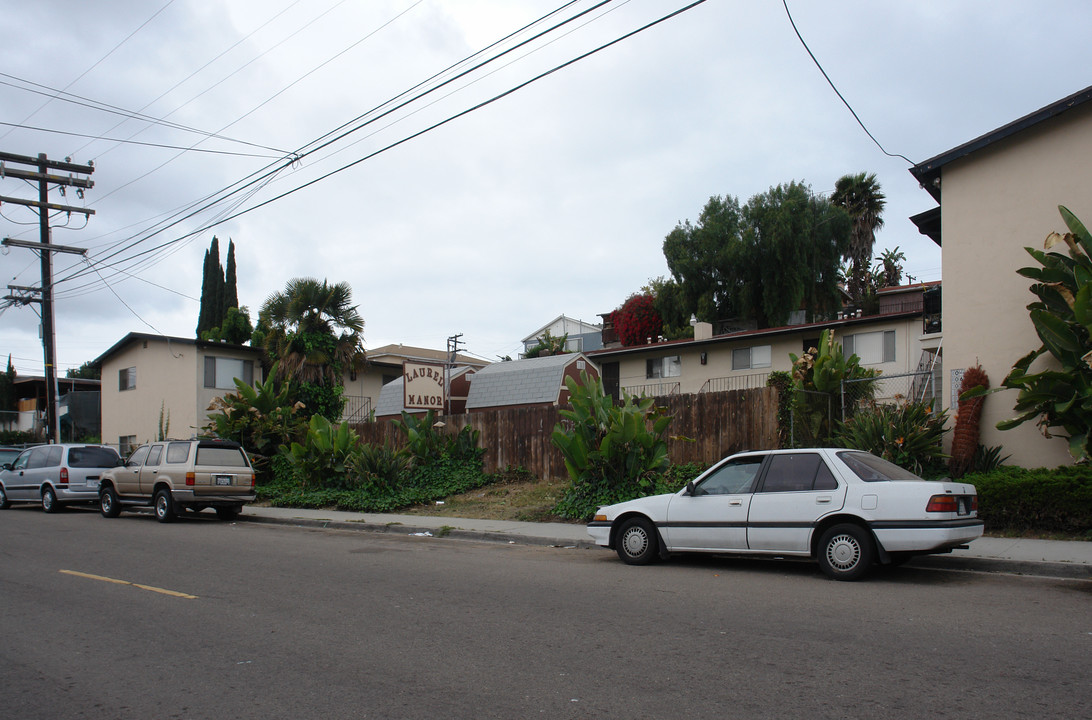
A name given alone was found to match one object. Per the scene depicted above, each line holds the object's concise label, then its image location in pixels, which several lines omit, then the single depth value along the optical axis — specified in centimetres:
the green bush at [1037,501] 1129
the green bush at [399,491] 1892
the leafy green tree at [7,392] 5463
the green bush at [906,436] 1352
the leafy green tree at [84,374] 7000
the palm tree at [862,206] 4741
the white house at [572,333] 5209
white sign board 2277
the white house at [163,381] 3253
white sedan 882
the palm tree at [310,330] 2881
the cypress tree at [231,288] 4966
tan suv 1711
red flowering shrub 4666
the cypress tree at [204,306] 4984
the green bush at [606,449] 1493
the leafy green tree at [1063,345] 1173
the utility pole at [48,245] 2730
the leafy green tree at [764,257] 4156
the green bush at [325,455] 2061
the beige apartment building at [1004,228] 1377
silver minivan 1981
